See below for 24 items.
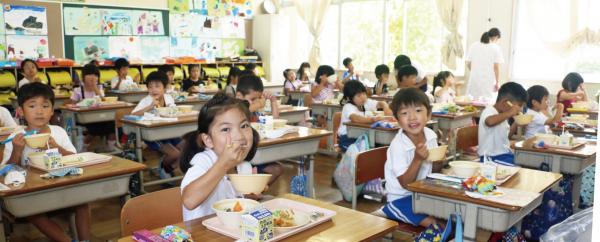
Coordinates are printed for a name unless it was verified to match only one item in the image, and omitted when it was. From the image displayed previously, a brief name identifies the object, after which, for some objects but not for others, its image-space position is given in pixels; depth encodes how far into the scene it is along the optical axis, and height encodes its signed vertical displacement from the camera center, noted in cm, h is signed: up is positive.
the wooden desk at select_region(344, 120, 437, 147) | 456 -62
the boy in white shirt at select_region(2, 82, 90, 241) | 282 -48
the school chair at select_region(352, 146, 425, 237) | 283 -58
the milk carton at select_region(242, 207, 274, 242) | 150 -48
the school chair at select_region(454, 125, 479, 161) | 377 -54
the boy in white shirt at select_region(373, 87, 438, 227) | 254 -48
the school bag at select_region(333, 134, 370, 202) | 414 -86
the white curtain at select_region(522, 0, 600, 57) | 730 +64
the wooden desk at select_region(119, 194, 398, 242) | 161 -55
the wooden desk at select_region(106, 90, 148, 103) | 734 -48
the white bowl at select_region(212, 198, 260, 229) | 162 -48
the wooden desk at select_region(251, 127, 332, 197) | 368 -63
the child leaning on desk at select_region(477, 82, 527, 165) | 387 -45
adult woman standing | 739 +3
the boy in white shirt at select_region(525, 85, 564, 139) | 441 -40
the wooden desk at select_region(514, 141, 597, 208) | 329 -61
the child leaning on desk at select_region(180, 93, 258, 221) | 183 -34
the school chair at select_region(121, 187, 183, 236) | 190 -57
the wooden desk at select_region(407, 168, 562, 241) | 206 -59
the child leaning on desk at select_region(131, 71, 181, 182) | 466 -45
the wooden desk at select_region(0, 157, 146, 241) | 236 -63
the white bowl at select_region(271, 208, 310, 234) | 162 -52
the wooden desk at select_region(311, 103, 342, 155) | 618 -60
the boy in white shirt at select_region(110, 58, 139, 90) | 764 -26
